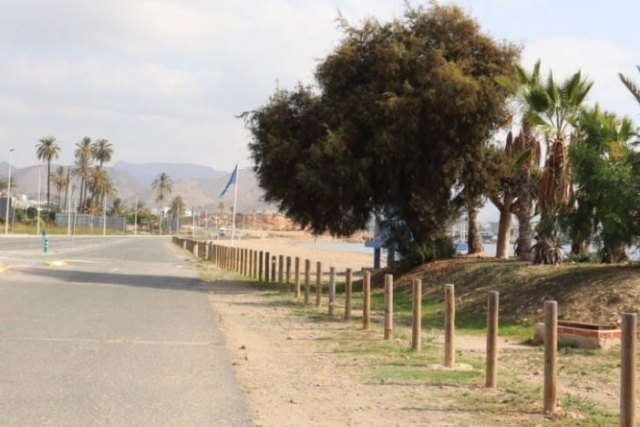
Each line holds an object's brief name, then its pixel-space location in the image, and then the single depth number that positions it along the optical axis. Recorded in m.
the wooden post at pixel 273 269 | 26.95
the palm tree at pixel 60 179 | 151.38
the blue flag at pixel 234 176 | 49.66
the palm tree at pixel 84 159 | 140.50
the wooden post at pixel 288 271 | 23.81
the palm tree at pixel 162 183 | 196.74
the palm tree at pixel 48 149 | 131.50
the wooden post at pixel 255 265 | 30.76
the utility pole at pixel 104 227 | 134.26
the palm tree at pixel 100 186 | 145.00
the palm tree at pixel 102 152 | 145.00
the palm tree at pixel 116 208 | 194.75
